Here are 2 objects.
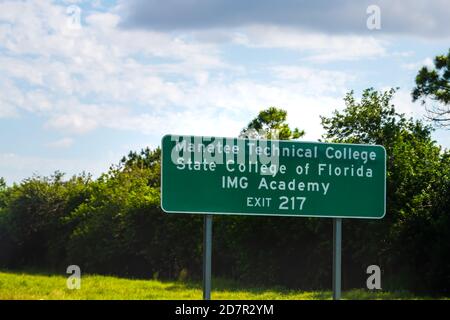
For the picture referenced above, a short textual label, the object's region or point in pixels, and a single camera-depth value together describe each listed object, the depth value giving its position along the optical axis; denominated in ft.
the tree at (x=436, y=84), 105.60
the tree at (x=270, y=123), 156.87
